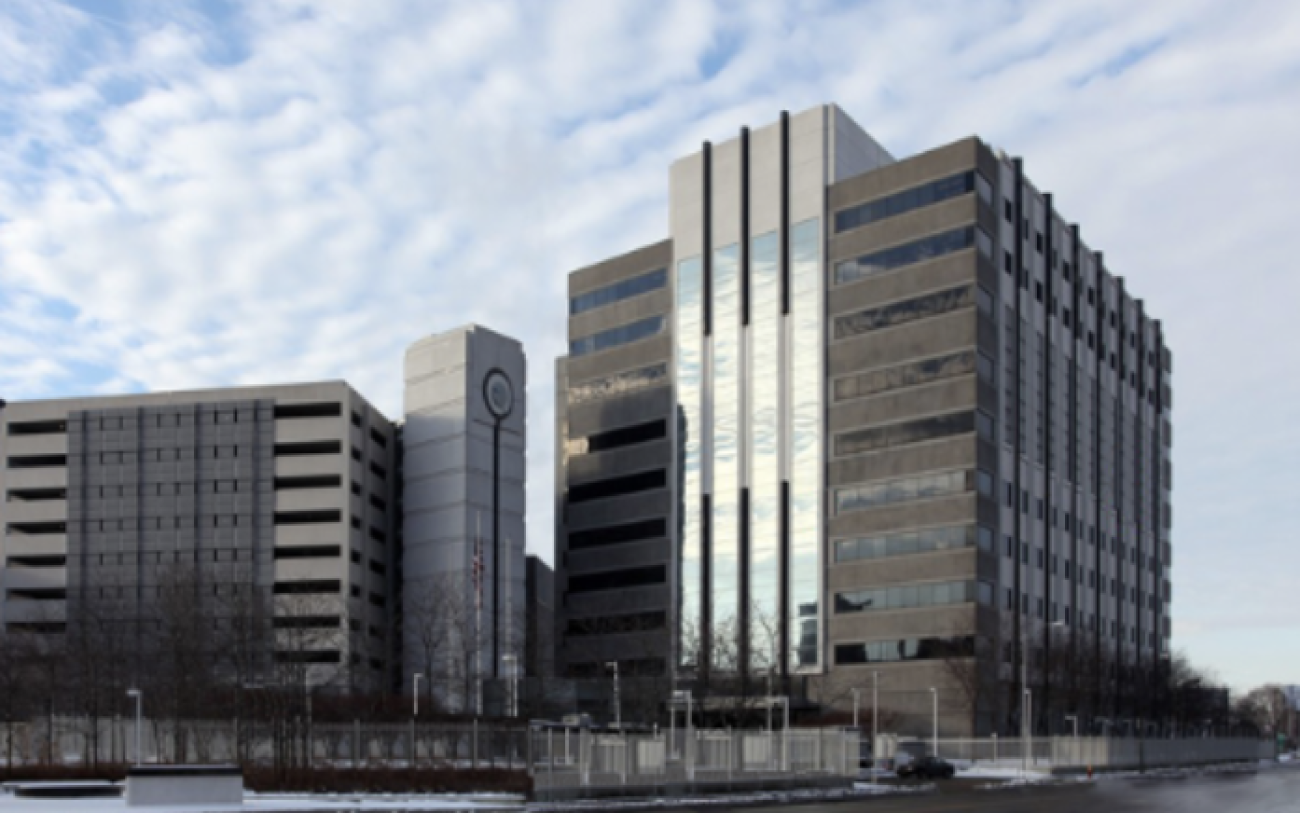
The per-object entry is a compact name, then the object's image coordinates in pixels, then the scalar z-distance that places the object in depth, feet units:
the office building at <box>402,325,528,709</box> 448.65
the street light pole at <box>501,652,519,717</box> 344.57
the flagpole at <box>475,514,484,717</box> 388.98
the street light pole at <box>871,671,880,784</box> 326.14
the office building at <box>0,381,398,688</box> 446.60
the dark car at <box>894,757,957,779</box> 244.22
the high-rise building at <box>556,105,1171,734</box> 379.76
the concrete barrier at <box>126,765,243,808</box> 133.90
